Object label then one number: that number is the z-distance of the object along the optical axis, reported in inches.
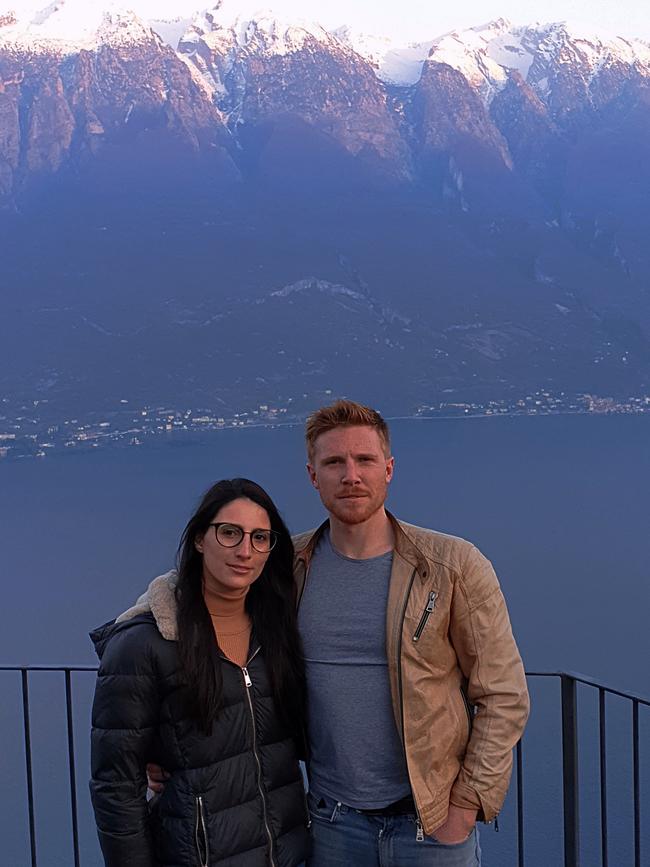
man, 61.2
